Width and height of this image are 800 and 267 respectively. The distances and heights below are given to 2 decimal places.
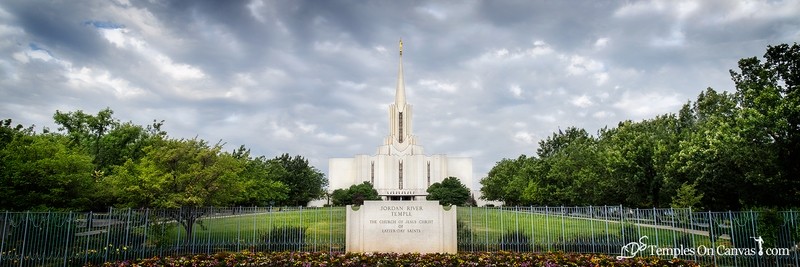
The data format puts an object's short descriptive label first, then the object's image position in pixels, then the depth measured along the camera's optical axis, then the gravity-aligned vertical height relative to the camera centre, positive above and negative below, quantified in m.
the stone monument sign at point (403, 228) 17.94 -0.76
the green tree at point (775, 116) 18.97 +3.20
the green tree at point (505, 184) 53.91 +2.64
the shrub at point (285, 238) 18.64 -1.15
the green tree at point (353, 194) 80.69 +1.81
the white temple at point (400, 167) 92.25 +6.97
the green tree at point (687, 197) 24.97 +0.40
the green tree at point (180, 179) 20.09 +1.08
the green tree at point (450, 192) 79.31 +2.07
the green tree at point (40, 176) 20.58 +1.23
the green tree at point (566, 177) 35.97 +2.12
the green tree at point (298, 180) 68.50 +3.49
